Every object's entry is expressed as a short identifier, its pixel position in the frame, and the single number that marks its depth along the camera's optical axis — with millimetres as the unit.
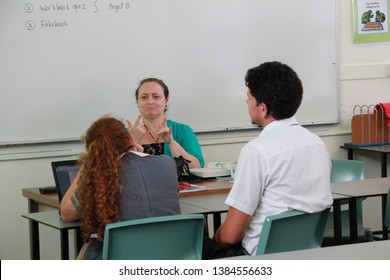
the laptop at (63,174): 4614
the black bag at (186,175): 5258
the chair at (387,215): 4559
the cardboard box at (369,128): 7263
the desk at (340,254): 2738
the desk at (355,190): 4651
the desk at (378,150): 6911
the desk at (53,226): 3946
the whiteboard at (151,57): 6010
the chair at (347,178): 5500
